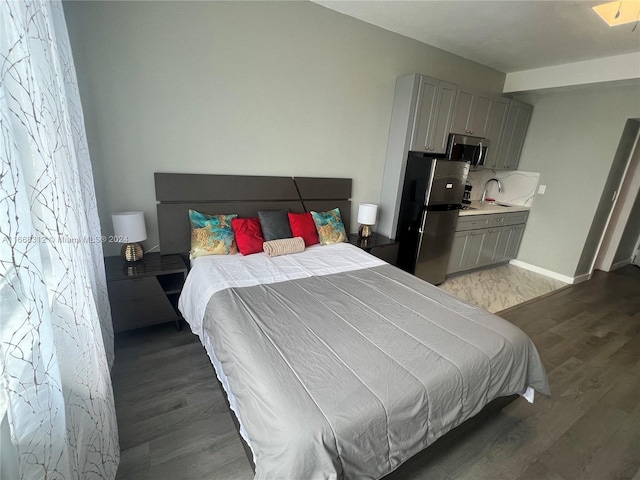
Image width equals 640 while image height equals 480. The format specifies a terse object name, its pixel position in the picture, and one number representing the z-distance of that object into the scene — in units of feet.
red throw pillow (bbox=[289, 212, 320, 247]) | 9.01
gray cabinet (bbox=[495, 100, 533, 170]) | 13.01
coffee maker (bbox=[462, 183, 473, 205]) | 14.06
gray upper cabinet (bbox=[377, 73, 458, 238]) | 9.94
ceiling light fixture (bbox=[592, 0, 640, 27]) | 6.95
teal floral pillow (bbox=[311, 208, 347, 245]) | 9.48
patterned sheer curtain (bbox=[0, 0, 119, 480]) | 2.49
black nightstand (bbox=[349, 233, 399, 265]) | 10.17
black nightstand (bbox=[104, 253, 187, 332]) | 6.72
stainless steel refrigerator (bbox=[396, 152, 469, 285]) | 10.37
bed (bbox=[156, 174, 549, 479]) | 3.29
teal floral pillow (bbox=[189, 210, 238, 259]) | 7.77
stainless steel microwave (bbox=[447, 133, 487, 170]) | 11.20
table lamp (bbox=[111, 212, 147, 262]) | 6.95
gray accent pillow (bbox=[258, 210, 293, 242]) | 8.64
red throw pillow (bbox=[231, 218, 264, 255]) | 8.08
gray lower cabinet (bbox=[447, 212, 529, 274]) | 12.23
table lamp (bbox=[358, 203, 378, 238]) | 10.29
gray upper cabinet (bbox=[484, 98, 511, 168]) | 12.23
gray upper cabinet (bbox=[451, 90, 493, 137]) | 10.98
